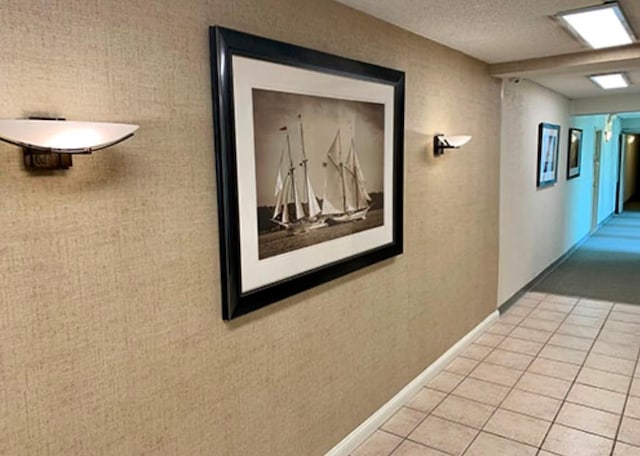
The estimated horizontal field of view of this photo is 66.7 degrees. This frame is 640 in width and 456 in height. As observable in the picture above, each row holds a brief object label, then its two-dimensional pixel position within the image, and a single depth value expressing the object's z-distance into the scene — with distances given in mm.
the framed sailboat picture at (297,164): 1796
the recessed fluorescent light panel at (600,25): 2459
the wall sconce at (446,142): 3193
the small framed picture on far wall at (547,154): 5344
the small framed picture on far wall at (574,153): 6766
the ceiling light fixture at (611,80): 4555
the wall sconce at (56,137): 1128
